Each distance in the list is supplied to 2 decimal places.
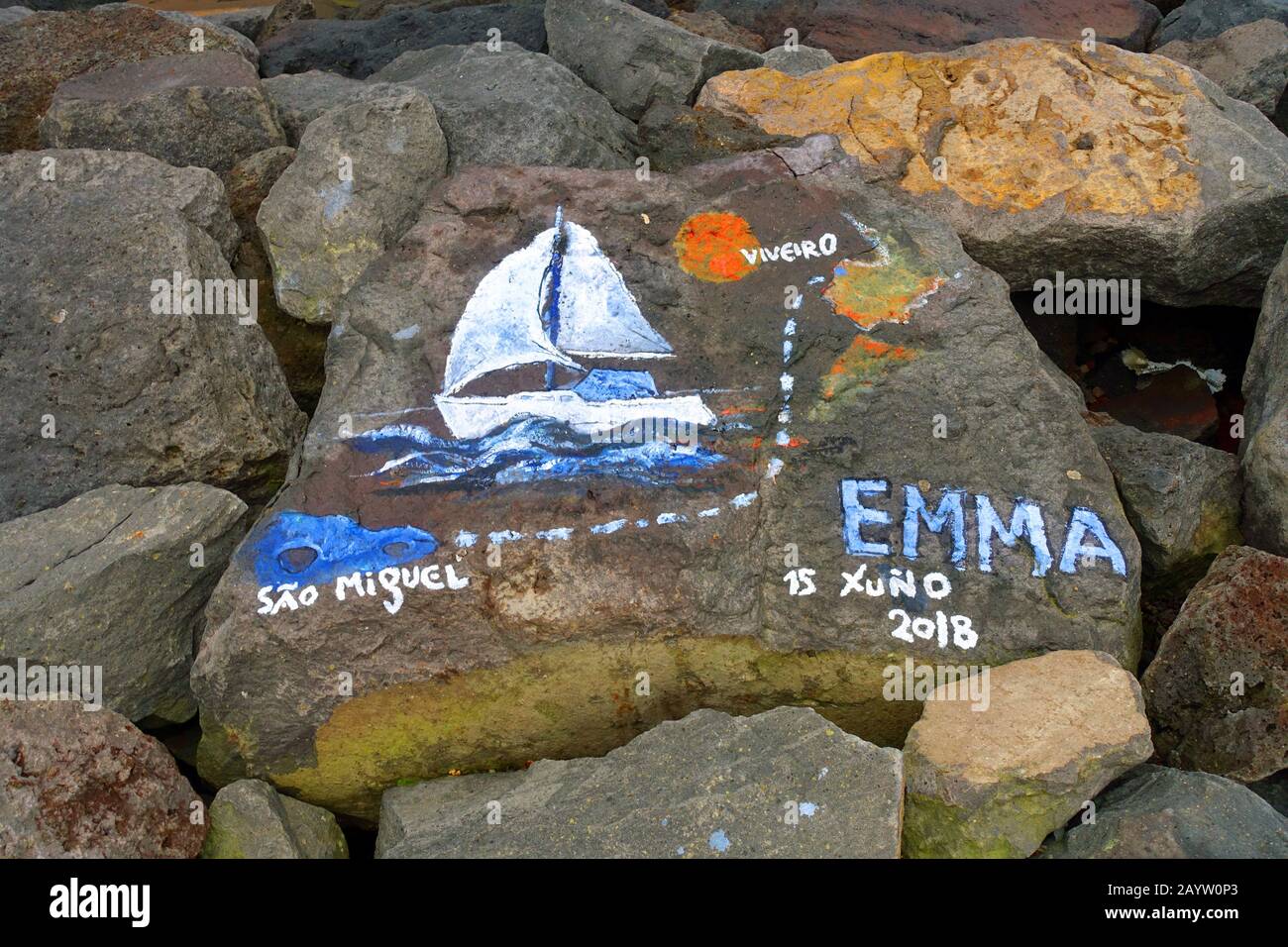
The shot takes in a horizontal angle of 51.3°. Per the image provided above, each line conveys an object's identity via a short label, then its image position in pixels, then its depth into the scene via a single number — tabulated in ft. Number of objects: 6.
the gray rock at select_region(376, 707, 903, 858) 8.98
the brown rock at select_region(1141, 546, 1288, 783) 10.23
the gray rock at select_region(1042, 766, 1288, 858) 9.00
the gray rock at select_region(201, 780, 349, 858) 9.94
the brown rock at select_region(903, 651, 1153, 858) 9.30
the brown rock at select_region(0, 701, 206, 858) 9.16
